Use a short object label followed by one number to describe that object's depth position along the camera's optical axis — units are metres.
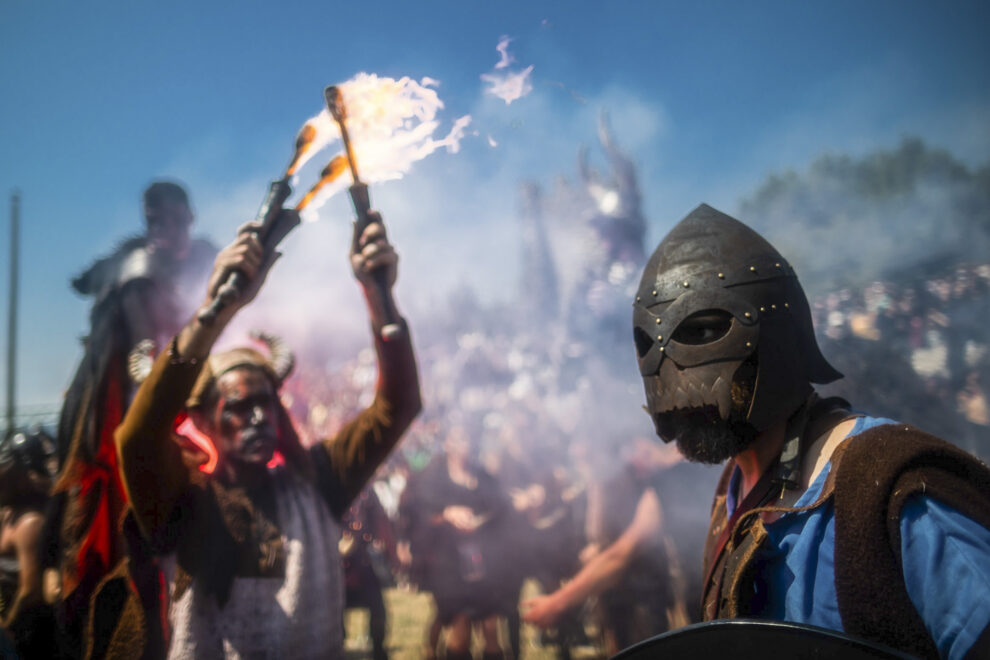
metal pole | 4.96
